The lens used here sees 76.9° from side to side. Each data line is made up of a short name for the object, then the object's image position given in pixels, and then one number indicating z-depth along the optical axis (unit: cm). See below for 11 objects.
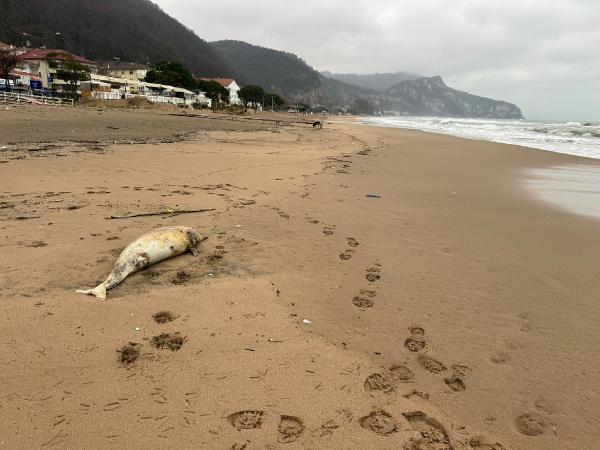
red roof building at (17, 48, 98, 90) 5931
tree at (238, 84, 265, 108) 9150
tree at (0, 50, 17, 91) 4500
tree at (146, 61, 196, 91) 7348
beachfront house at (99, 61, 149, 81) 9138
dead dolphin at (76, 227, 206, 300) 376
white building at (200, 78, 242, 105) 10763
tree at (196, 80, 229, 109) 8081
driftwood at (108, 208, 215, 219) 578
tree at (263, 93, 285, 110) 11056
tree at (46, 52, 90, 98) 4697
